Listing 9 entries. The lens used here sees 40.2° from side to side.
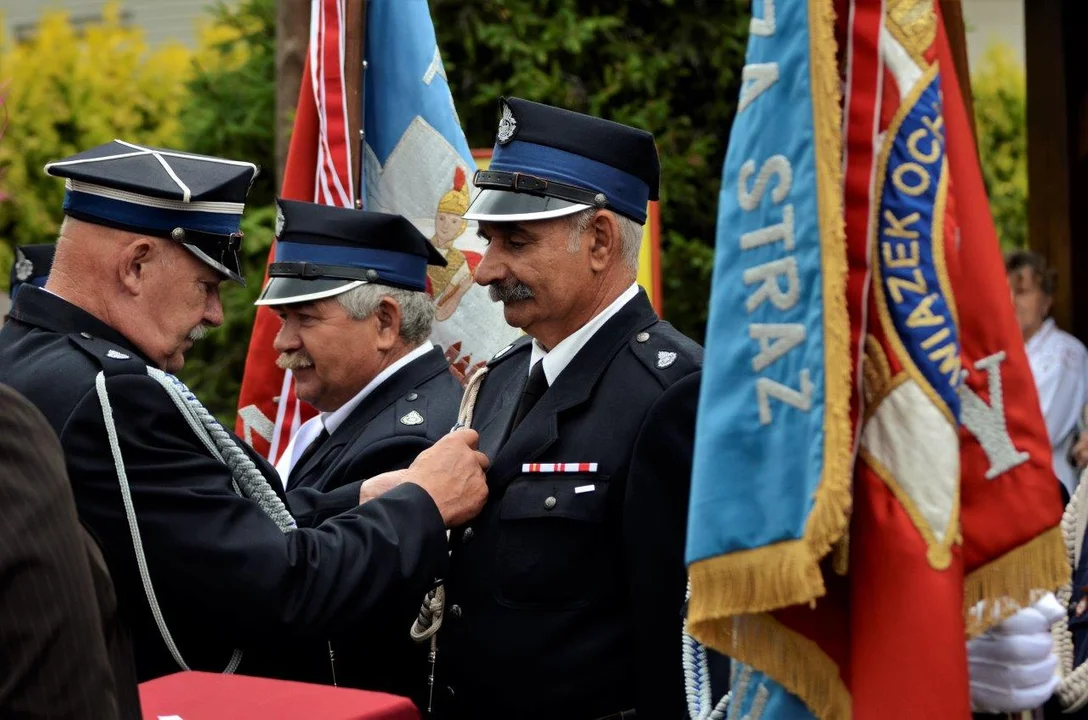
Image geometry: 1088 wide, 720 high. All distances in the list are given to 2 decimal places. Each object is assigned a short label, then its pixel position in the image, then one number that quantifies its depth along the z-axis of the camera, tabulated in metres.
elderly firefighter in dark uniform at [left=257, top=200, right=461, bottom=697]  4.14
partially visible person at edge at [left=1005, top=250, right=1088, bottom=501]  7.11
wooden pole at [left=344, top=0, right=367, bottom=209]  4.81
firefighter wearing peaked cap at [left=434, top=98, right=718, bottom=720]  3.00
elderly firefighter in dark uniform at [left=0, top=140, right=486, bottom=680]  2.83
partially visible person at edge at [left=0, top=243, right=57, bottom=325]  6.50
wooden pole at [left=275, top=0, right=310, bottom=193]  6.34
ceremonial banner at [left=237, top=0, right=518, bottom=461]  4.76
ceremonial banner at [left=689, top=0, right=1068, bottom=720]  2.26
